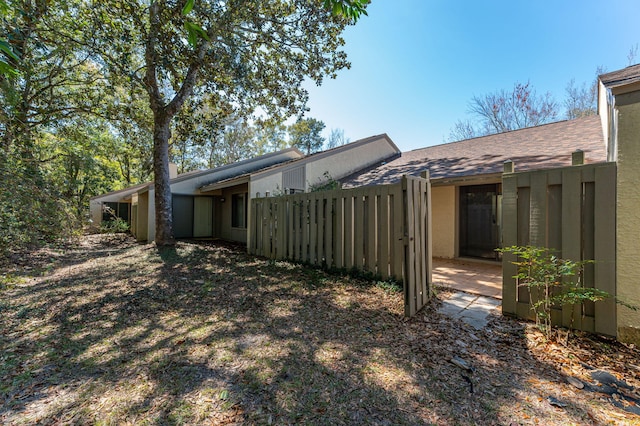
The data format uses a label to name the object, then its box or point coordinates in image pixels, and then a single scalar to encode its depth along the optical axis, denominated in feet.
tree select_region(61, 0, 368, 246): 24.11
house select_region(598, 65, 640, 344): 8.89
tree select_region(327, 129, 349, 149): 94.97
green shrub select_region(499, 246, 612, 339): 9.18
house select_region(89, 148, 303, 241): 39.47
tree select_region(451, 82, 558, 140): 59.88
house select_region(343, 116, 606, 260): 21.40
